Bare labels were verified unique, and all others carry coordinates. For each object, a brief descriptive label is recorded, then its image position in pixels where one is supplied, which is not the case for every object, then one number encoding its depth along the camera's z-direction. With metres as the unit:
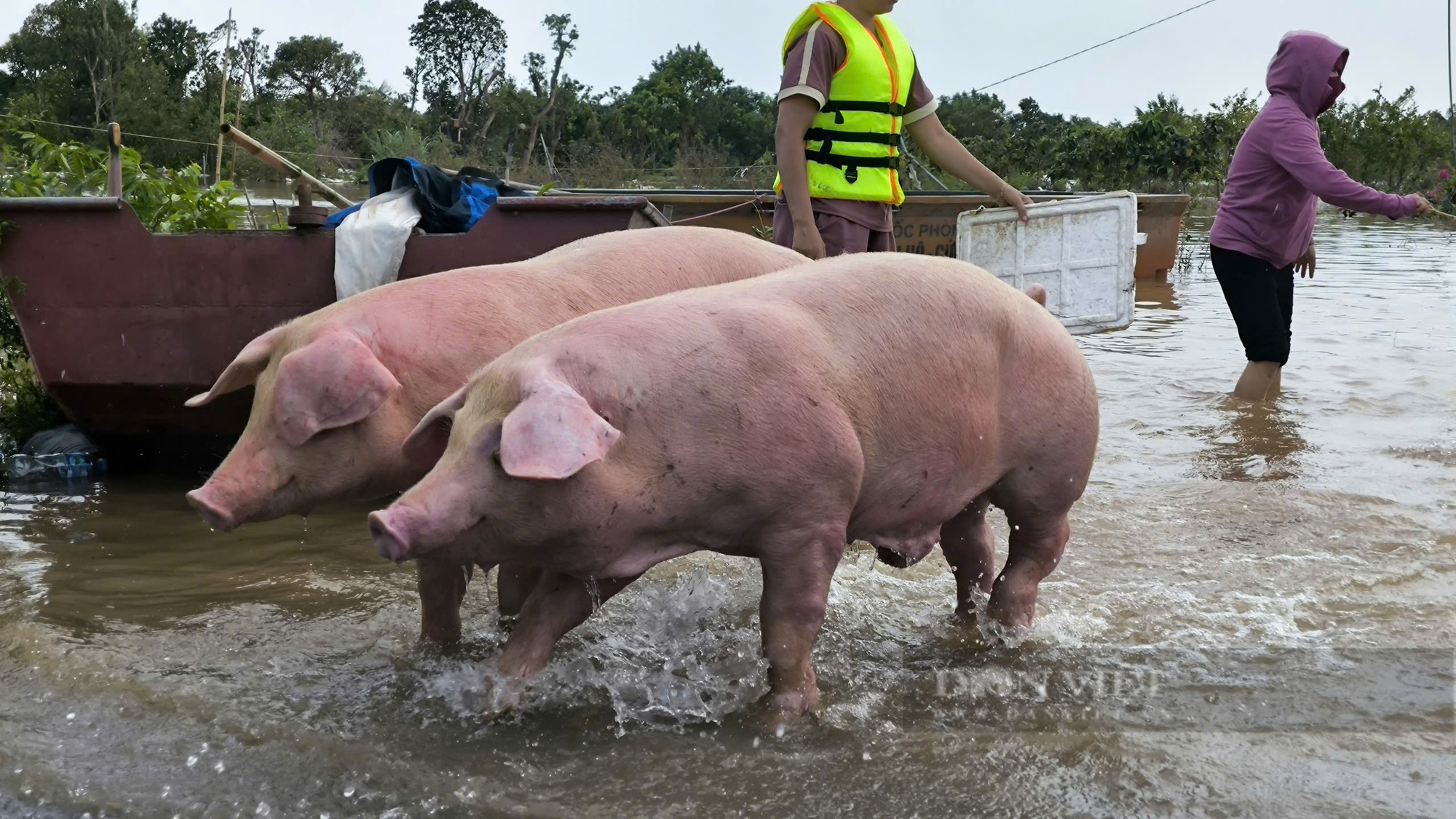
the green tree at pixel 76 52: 36.25
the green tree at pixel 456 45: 53.19
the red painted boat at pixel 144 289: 6.04
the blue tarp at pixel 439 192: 6.09
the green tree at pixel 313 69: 47.06
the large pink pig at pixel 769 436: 3.09
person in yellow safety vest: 5.64
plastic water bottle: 6.66
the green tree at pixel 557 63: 46.69
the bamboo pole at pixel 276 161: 6.62
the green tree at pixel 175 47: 42.31
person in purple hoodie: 7.55
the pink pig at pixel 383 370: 3.53
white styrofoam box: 7.33
